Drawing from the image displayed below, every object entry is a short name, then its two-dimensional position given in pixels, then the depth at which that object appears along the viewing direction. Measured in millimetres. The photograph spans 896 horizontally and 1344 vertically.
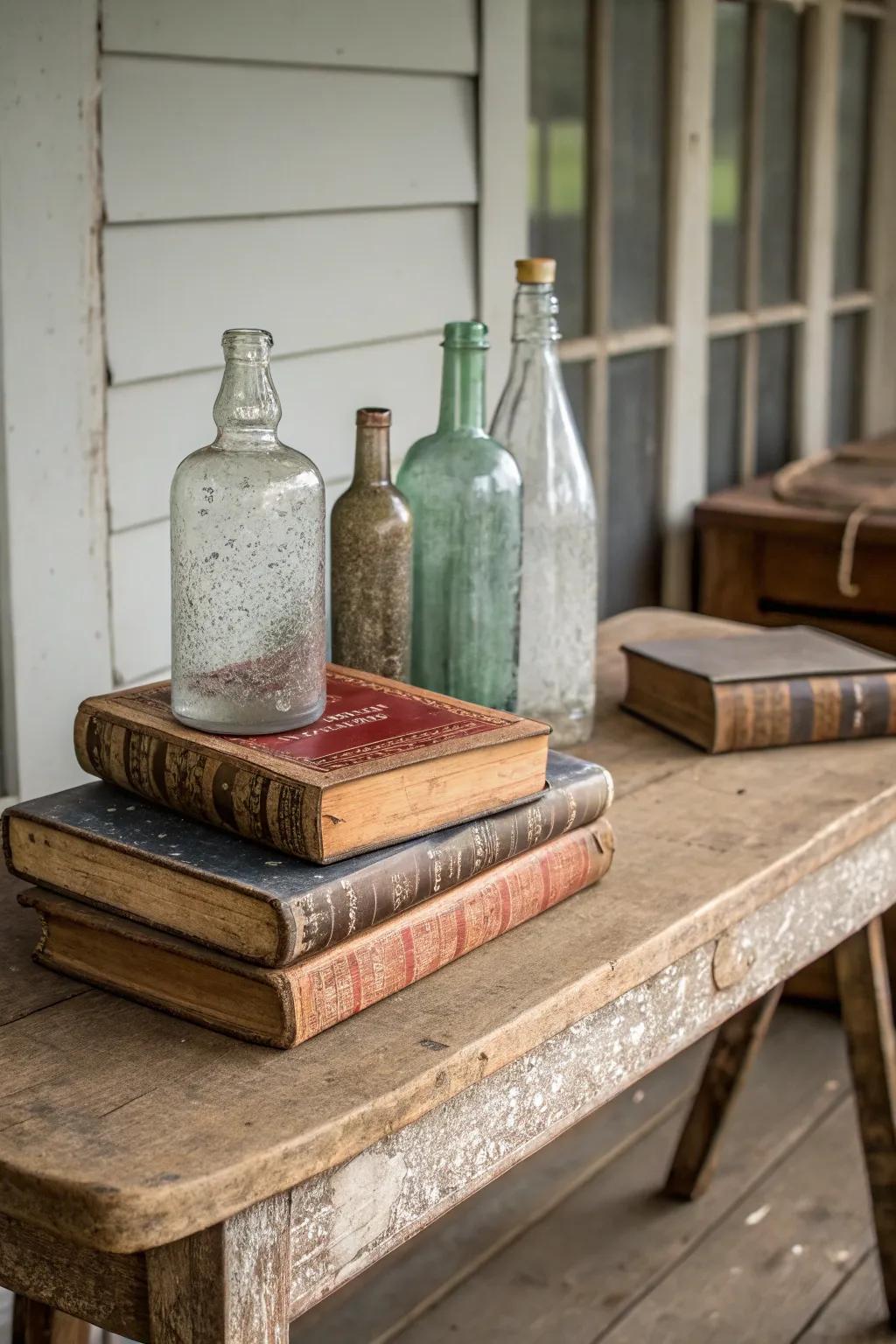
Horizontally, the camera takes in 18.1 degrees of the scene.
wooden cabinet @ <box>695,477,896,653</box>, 2887
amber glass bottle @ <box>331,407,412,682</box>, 1960
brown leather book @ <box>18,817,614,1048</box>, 1678
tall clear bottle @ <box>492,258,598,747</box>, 2083
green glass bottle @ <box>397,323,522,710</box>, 2012
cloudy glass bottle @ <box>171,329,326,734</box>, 1791
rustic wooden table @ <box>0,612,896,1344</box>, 1588
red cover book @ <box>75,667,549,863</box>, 1713
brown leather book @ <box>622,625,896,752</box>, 2129
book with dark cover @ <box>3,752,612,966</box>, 1673
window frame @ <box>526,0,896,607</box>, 2807
